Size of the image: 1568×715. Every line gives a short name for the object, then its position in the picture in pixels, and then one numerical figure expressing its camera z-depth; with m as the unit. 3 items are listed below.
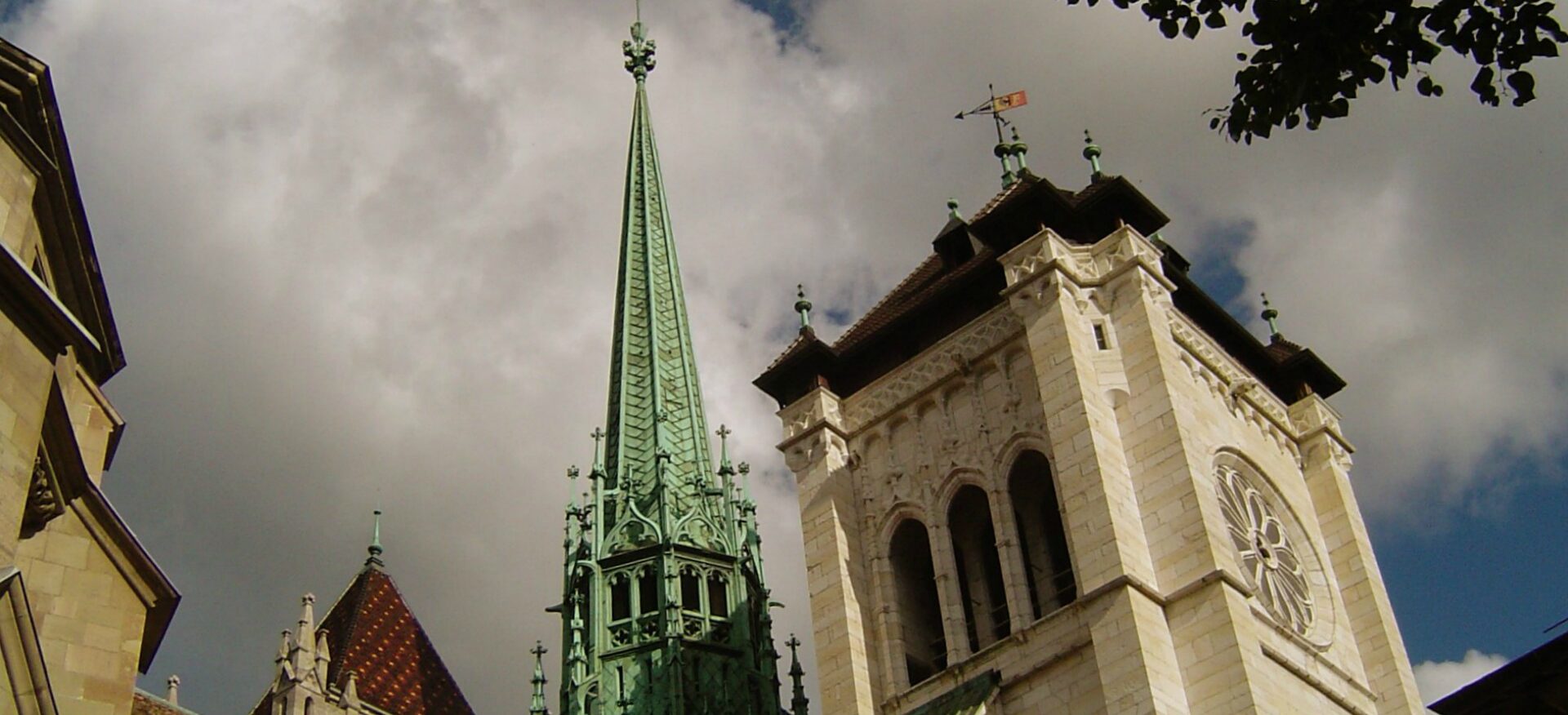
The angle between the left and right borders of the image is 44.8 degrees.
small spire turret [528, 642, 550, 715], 26.48
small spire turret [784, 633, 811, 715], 26.56
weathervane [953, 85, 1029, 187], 31.60
